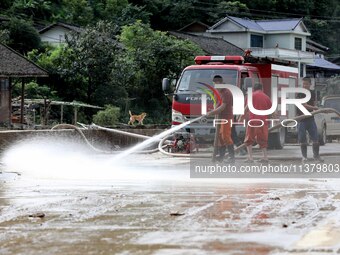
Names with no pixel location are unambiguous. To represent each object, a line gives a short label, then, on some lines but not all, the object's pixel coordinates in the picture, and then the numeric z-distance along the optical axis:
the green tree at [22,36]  60.78
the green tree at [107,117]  41.25
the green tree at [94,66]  48.59
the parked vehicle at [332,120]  30.70
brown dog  41.91
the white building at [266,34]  77.88
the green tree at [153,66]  49.75
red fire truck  22.56
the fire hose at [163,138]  19.28
